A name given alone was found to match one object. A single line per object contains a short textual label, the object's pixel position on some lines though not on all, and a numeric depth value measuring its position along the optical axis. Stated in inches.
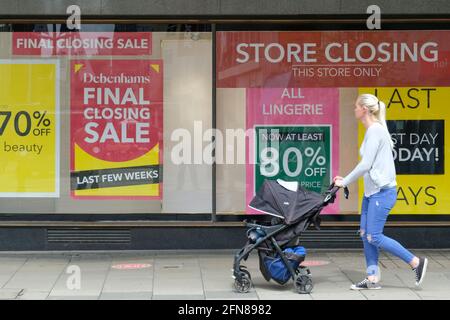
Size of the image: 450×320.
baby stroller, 575.5
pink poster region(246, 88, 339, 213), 780.0
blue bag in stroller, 579.5
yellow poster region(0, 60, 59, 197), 775.7
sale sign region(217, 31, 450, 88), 778.2
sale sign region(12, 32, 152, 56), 775.7
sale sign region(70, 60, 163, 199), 778.8
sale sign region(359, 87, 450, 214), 778.2
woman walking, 578.9
